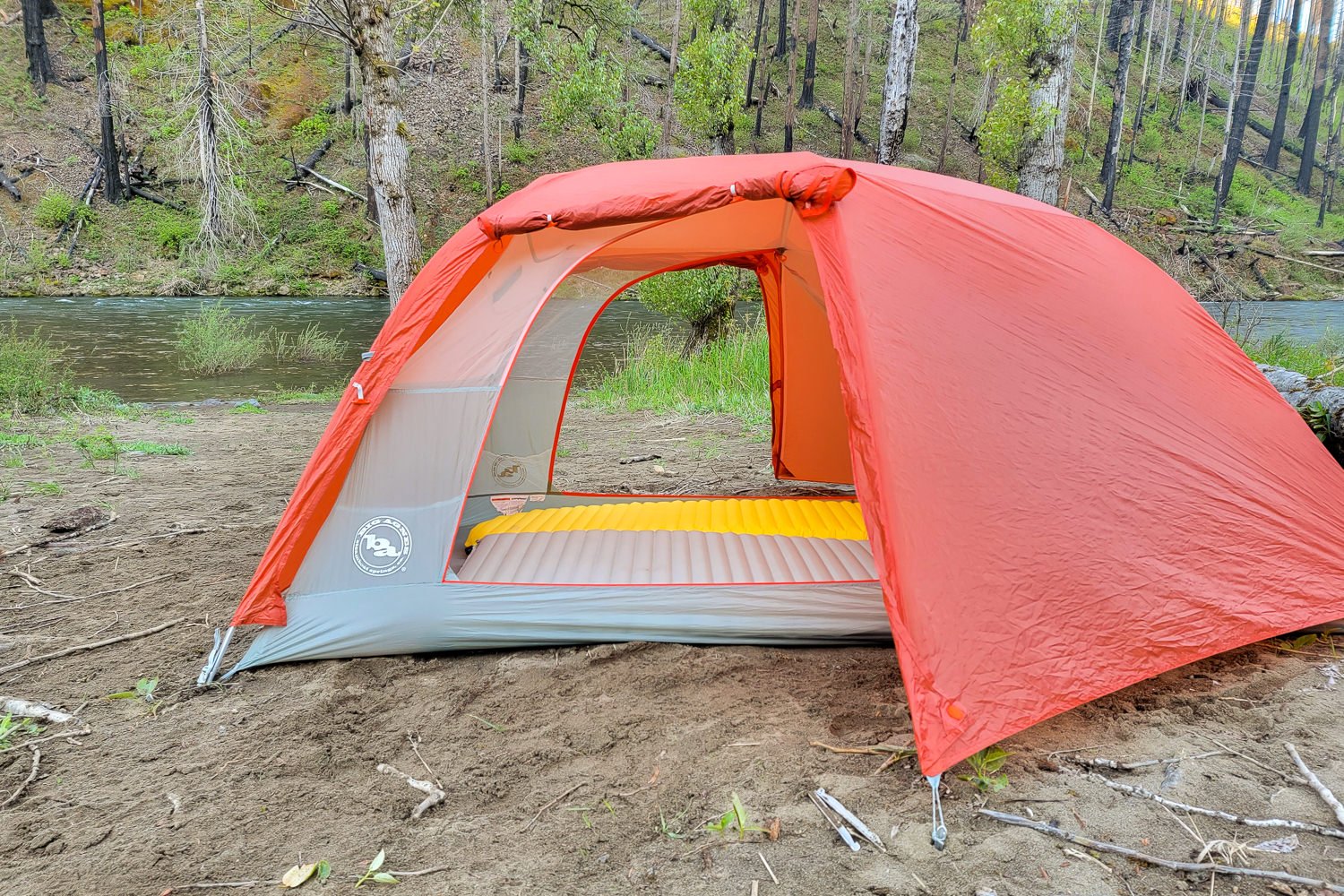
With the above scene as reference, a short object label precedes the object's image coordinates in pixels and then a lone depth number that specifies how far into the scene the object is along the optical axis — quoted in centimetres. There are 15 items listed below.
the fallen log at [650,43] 2642
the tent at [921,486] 228
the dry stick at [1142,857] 170
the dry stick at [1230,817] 184
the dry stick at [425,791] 208
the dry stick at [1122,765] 212
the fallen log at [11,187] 2016
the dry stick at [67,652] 279
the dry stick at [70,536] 379
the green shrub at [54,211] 1933
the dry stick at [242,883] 183
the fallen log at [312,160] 2248
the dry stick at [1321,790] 190
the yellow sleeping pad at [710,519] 365
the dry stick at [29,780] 214
